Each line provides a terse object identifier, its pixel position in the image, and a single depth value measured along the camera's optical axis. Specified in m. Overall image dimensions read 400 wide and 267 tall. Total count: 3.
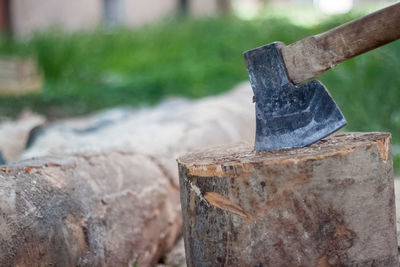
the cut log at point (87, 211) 2.83
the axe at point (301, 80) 2.75
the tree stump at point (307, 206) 2.71
